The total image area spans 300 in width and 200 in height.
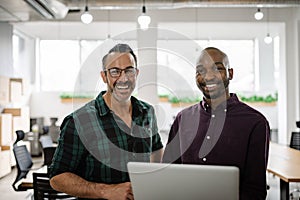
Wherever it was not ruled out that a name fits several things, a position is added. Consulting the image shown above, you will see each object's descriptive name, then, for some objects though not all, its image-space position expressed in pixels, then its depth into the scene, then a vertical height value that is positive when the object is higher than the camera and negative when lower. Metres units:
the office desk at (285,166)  3.33 -0.62
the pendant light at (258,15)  6.54 +1.37
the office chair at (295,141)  6.26 -0.62
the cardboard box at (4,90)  7.16 +0.21
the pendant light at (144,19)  5.41 +1.09
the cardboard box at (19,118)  7.79 -0.32
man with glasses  1.15 -0.12
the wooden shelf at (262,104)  10.10 -0.09
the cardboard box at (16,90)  7.68 +0.23
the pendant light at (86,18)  5.79 +1.18
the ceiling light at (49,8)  6.14 +1.50
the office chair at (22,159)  4.79 -0.70
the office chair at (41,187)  2.76 -0.58
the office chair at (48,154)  4.38 -0.56
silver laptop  1.16 -0.23
